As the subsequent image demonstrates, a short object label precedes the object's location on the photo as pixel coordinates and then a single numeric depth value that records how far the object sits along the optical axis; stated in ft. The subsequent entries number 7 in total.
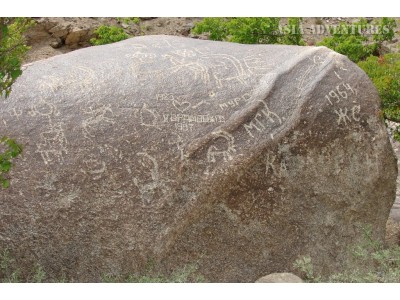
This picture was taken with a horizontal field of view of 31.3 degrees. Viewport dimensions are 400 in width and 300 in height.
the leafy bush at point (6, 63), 14.98
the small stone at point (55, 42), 49.03
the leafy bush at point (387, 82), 24.38
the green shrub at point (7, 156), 15.43
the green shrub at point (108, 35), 44.73
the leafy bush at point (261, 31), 39.86
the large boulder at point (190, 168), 19.88
